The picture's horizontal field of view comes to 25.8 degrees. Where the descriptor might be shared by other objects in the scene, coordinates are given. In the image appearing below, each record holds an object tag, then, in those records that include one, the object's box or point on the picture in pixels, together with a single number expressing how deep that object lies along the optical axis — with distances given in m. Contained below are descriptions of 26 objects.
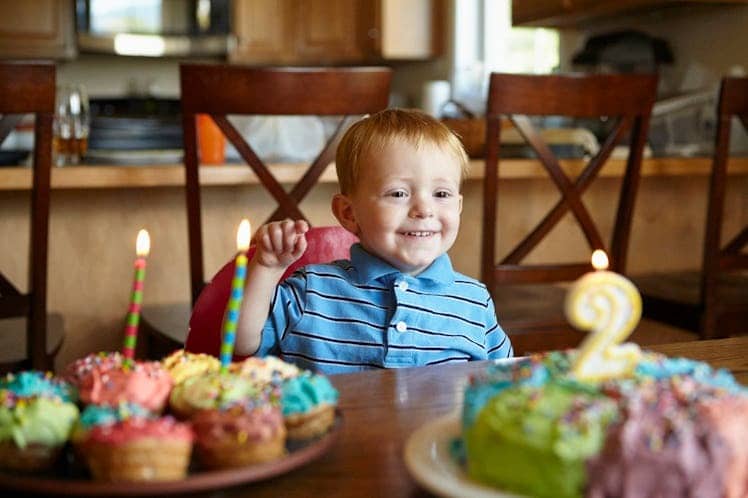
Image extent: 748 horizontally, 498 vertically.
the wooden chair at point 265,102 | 2.23
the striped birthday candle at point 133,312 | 1.20
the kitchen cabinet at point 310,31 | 5.87
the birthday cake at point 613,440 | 1.01
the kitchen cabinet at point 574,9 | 3.67
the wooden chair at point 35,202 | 2.13
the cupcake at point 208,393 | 1.12
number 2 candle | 1.09
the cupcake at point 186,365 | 1.21
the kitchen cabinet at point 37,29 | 5.55
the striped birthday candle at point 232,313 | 1.18
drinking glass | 2.62
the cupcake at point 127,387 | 1.15
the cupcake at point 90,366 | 1.19
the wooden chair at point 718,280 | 2.60
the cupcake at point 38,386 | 1.15
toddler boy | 1.64
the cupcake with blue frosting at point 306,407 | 1.13
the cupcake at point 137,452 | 1.06
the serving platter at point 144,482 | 1.05
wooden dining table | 1.11
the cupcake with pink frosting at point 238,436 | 1.08
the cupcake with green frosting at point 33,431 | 1.08
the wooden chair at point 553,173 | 2.43
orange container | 2.67
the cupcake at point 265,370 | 1.18
